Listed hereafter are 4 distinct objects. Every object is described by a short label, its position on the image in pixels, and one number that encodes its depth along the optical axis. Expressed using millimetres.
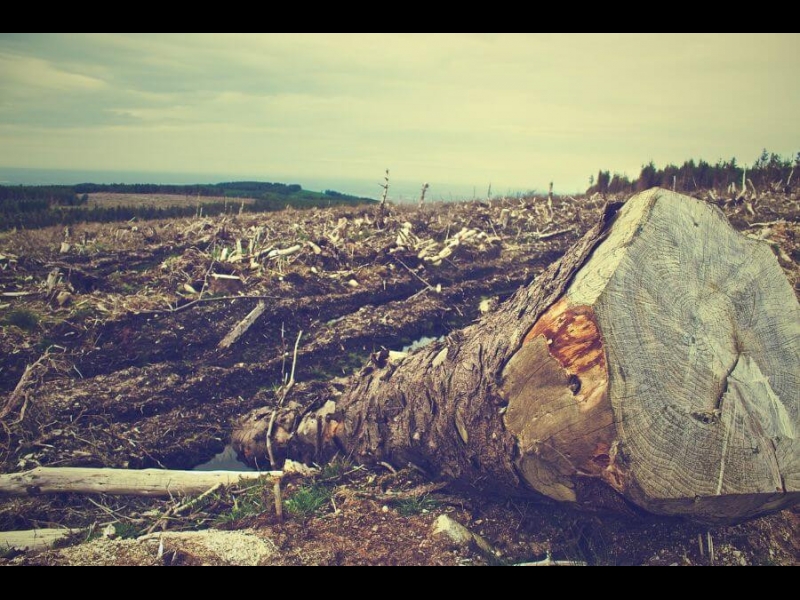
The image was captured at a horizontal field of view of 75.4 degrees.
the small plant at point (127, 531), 3541
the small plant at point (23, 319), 4367
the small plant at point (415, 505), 3730
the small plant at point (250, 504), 3666
